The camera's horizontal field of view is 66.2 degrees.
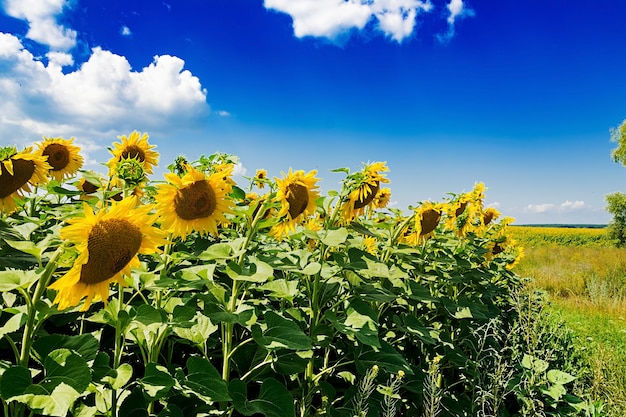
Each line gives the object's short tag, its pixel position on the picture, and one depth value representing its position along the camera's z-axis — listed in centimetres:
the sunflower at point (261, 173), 431
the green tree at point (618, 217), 2495
